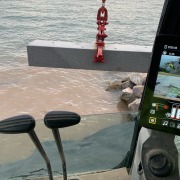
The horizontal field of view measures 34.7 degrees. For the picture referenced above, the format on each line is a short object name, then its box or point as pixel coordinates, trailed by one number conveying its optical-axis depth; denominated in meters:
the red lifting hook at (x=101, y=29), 2.94
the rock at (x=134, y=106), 7.06
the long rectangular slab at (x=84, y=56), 2.95
